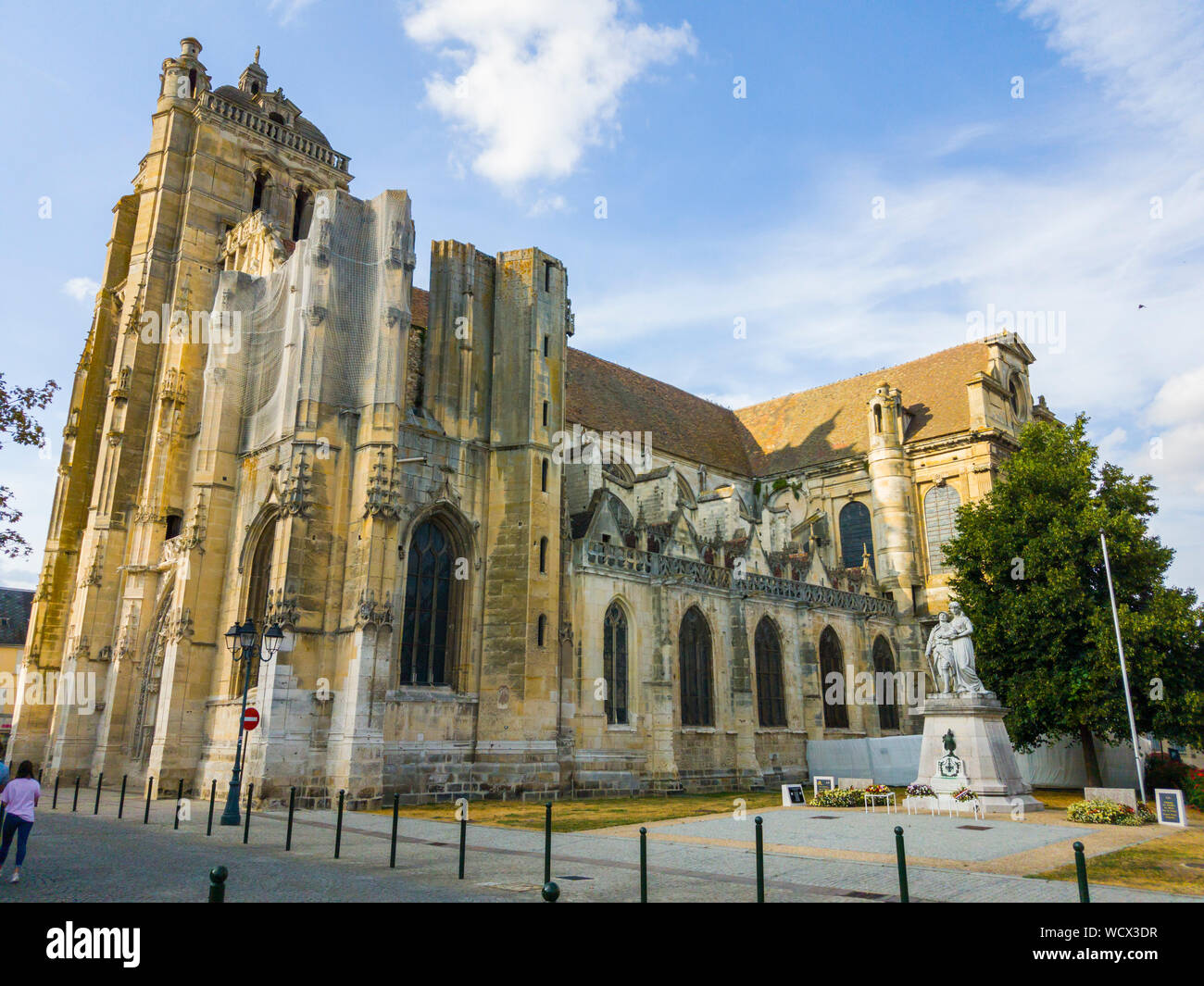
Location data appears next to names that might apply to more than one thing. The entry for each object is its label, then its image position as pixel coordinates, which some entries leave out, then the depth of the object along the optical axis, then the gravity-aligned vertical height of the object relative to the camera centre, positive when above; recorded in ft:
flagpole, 72.60 +4.09
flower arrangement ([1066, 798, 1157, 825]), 57.98 -6.12
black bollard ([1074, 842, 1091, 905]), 22.58 -3.91
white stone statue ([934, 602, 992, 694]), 66.08 +4.91
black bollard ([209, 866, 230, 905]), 17.39 -3.36
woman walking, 31.24 -3.26
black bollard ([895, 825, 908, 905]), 25.82 -4.02
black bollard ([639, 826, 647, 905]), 27.14 -4.83
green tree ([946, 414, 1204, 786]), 83.51 +11.89
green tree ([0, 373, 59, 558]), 50.98 +17.15
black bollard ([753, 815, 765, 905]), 27.45 -4.74
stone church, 72.28 +18.41
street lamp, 53.36 +4.99
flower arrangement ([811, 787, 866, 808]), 65.98 -5.82
